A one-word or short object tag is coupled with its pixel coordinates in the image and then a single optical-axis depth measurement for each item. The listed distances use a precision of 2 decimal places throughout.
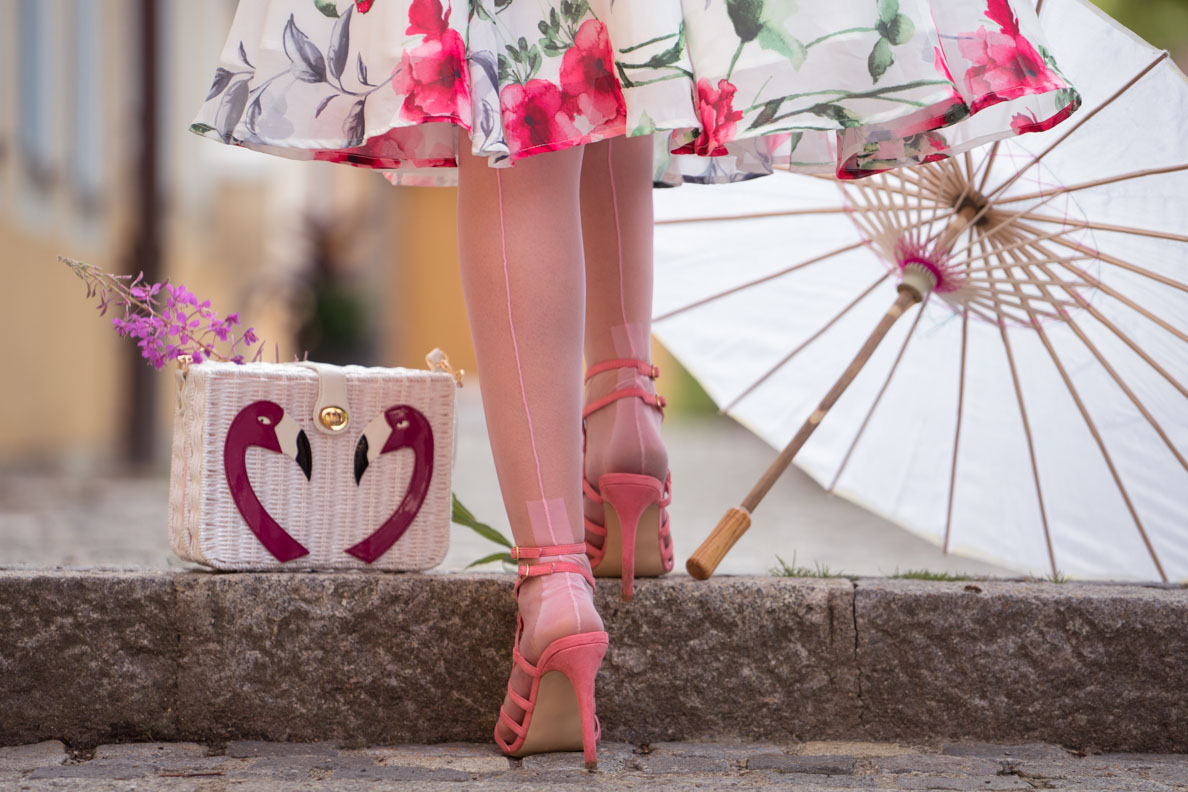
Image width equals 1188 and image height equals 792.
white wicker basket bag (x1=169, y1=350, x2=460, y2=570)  3.30
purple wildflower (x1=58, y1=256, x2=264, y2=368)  3.33
